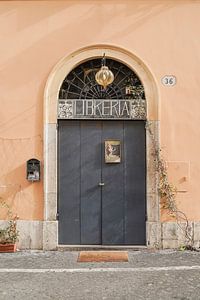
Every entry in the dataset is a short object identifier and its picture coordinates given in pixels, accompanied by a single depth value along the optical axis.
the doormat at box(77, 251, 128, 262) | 6.93
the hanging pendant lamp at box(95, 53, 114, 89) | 7.55
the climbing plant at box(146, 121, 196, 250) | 7.57
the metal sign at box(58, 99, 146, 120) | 7.85
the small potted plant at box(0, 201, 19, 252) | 7.41
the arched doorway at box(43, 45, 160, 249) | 7.65
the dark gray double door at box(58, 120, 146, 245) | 7.75
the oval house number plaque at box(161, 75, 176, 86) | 7.75
